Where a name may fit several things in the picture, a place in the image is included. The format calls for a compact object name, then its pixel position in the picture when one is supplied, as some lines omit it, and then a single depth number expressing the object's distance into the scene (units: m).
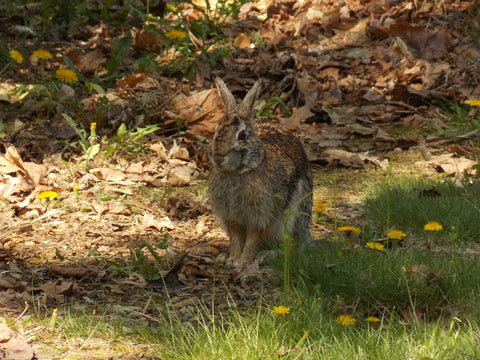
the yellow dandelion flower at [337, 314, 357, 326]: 6.46
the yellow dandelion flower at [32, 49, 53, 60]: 14.13
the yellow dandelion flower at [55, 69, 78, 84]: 14.20
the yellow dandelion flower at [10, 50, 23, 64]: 14.15
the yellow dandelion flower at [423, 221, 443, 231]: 8.02
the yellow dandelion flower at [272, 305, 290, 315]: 6.17
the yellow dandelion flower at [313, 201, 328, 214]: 8.62
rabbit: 8.49
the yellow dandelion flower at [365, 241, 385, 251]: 7.74
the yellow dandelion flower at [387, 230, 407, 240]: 7.80
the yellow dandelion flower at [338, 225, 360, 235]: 7.73
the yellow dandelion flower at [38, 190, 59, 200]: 9.74
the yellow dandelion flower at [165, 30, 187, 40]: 16.39
